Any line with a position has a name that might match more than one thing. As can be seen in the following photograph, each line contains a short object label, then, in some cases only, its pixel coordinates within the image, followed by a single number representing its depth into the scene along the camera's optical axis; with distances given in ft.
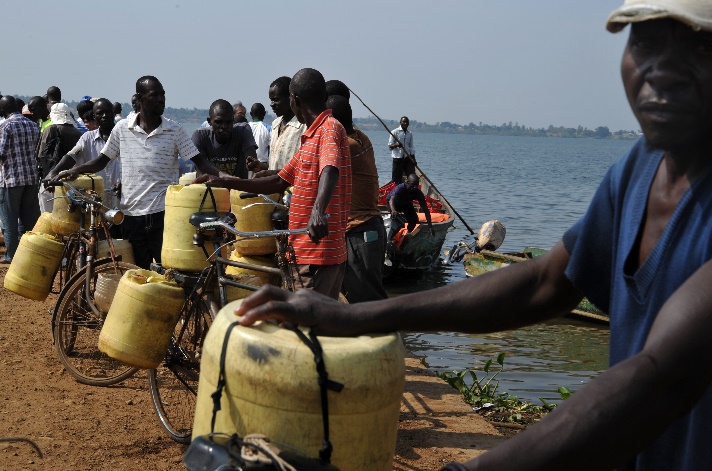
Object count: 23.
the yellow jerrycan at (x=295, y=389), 7.00
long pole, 43.49
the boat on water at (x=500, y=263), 49.60
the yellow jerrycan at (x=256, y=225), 22.36
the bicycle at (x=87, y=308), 22.43
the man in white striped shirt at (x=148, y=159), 24.18
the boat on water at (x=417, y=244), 56.29
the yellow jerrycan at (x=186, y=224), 19.25
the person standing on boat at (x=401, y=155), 71.64
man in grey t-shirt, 29.40
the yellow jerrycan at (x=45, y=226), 26.18
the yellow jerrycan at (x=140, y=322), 17.62
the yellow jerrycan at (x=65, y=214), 25.70
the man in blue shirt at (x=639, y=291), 4.69
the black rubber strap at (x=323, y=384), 6.97
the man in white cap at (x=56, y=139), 36.32
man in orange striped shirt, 18.90
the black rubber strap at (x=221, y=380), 7.13
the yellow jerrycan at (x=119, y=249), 24.00
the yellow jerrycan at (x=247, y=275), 17.92
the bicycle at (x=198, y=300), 18.31
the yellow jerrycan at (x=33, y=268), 24.59
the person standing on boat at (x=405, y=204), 54.85
